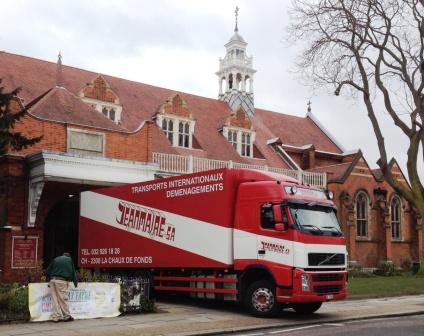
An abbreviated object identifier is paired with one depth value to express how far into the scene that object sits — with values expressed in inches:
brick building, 862.5
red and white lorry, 587.8
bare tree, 1162.6
